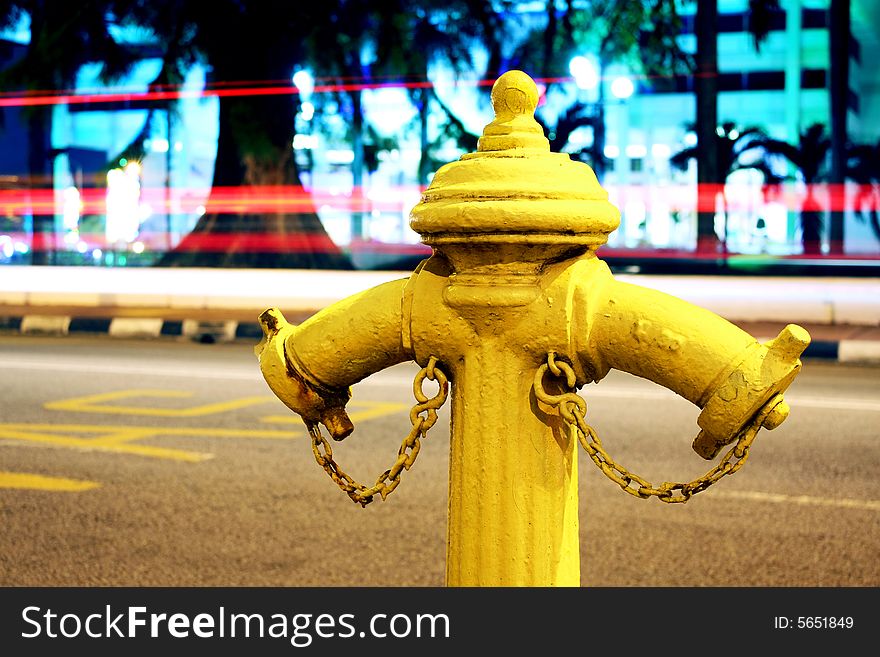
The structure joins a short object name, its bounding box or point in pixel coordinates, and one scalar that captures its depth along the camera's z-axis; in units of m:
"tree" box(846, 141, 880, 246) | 32.69
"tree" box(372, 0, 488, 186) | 19.06
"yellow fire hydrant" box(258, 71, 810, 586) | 2.17
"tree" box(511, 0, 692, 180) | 19.22
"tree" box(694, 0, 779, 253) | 19.03
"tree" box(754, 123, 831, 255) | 32.22
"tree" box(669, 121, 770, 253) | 32.19
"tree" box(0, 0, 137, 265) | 19.39
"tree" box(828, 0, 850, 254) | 23.34
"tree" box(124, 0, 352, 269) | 19.47
